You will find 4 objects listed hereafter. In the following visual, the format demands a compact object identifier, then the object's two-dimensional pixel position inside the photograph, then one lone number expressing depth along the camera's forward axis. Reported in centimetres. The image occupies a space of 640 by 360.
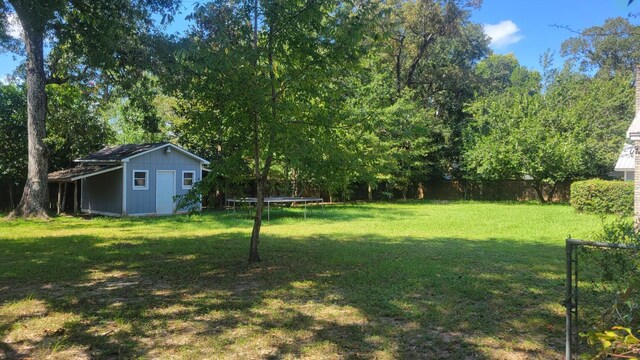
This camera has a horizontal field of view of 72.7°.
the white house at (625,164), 1642
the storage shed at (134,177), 1828
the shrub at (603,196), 1745
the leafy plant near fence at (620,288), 164
